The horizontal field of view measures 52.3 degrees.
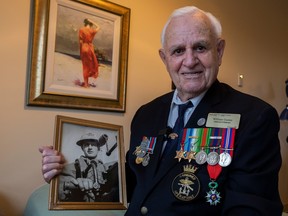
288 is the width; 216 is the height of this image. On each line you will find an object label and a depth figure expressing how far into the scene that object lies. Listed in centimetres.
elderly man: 89
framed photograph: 100
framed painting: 163
